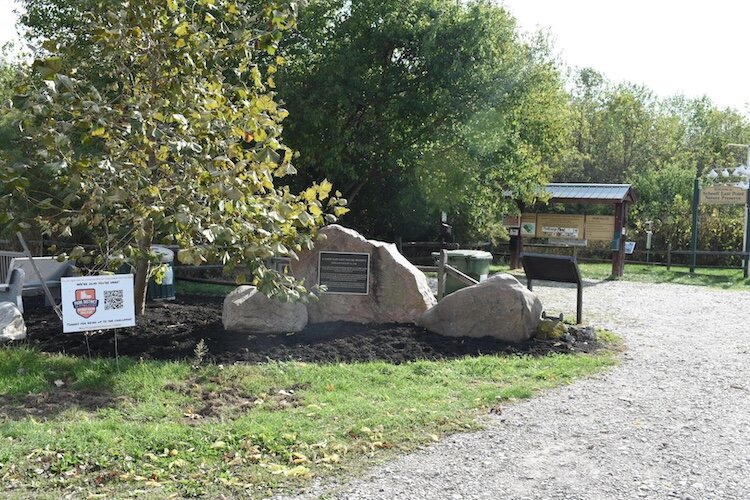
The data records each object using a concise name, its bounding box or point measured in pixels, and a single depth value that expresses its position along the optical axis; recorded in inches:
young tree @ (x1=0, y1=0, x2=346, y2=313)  283.0
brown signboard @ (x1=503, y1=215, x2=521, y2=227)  916.3
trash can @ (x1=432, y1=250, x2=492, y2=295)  562.9
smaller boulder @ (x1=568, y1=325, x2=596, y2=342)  393.7
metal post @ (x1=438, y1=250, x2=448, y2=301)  455.2
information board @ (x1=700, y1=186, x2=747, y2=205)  887.7
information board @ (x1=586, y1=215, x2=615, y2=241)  842.2
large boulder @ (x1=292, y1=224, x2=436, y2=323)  401.7
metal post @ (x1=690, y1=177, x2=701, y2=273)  919.0
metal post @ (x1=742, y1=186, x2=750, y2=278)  888.1
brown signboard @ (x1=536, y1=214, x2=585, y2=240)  855.7
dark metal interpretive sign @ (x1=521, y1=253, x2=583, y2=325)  430.3
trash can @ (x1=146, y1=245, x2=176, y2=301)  486.9
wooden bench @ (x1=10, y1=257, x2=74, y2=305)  445.4
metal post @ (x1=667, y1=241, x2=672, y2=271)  992.6
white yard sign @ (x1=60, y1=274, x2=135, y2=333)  280.7
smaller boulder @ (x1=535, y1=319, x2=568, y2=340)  384.2
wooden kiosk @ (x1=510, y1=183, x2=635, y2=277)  839.7
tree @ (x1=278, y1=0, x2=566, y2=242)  649.6
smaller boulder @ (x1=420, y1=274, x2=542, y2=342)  377.4
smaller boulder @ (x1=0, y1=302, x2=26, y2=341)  338.6
